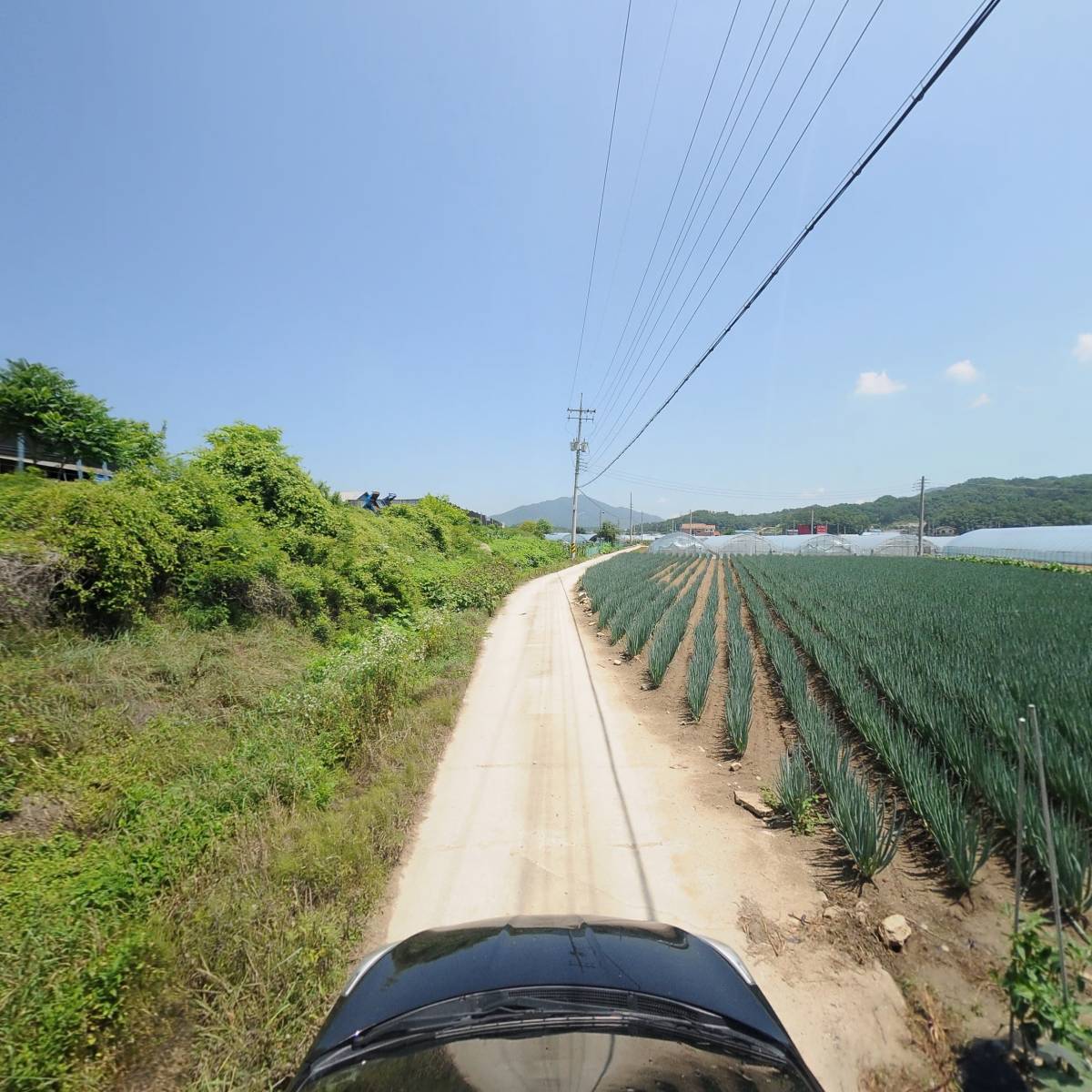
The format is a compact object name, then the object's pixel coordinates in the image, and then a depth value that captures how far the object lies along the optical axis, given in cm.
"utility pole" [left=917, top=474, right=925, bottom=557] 5208
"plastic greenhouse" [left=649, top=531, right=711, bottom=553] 5772
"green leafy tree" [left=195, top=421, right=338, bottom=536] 1158
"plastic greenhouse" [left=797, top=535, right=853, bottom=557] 5981
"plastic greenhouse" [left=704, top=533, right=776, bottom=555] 5894
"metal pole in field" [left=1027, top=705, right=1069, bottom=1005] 225
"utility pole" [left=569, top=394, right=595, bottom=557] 4956
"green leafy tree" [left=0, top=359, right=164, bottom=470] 1237
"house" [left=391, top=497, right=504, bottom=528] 5334
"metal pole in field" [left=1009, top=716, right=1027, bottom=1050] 237
